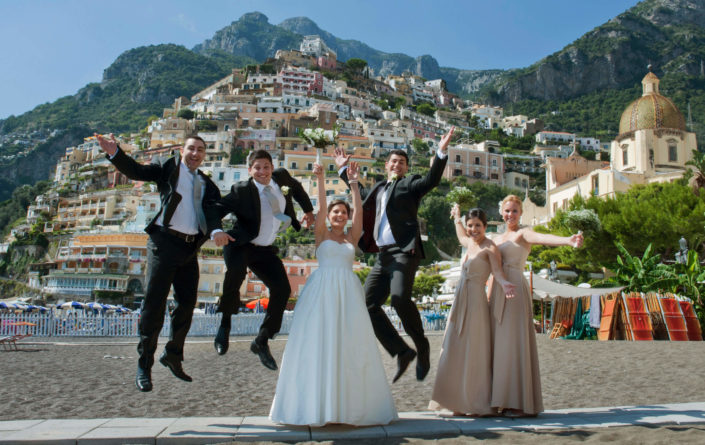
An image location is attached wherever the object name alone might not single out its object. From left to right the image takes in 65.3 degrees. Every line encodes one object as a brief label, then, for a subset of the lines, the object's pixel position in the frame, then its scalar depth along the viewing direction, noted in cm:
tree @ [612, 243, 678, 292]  1675
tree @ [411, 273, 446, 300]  3900
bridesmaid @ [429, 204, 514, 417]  509
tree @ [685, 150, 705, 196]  3044
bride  429
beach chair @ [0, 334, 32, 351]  1506
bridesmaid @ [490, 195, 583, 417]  504
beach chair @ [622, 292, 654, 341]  1462
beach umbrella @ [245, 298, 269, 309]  2631
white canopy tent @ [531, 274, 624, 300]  1759
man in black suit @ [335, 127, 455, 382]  511
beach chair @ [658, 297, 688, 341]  1434
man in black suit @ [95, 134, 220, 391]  487
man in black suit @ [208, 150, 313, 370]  521
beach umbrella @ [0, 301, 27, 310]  3344
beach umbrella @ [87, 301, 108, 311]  3113
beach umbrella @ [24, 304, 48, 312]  3104
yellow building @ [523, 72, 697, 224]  4566
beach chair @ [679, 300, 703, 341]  1455
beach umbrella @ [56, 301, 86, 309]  3023
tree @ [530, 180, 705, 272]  2512
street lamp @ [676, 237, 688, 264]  1784
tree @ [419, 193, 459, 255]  7262
